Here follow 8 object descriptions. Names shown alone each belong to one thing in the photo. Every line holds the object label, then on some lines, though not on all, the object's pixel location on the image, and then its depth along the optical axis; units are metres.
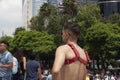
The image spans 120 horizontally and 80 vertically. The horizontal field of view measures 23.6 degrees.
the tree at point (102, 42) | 37.50
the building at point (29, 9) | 81.64
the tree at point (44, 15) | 45.90
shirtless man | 2.75
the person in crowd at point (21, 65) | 6.29
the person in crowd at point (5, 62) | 5.57
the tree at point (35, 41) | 45.54
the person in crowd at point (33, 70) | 6.42
